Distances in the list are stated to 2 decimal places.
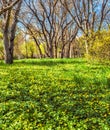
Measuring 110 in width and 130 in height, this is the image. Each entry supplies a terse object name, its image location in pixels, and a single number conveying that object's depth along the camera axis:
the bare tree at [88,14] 11.81
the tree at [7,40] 9.62
